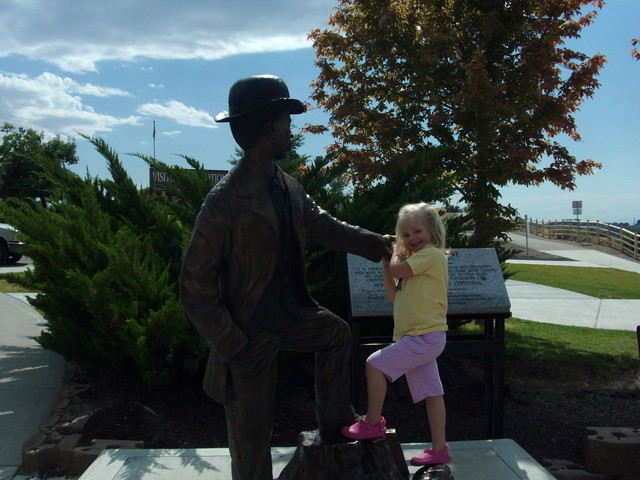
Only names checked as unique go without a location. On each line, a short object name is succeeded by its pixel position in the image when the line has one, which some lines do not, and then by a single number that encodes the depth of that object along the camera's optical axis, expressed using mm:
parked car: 16375
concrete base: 3270
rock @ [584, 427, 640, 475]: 3756
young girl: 2928
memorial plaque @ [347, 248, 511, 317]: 4000
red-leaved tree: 7926
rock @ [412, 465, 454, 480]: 2871
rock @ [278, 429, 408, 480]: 2701
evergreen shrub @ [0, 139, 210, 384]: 4379
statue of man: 2357
